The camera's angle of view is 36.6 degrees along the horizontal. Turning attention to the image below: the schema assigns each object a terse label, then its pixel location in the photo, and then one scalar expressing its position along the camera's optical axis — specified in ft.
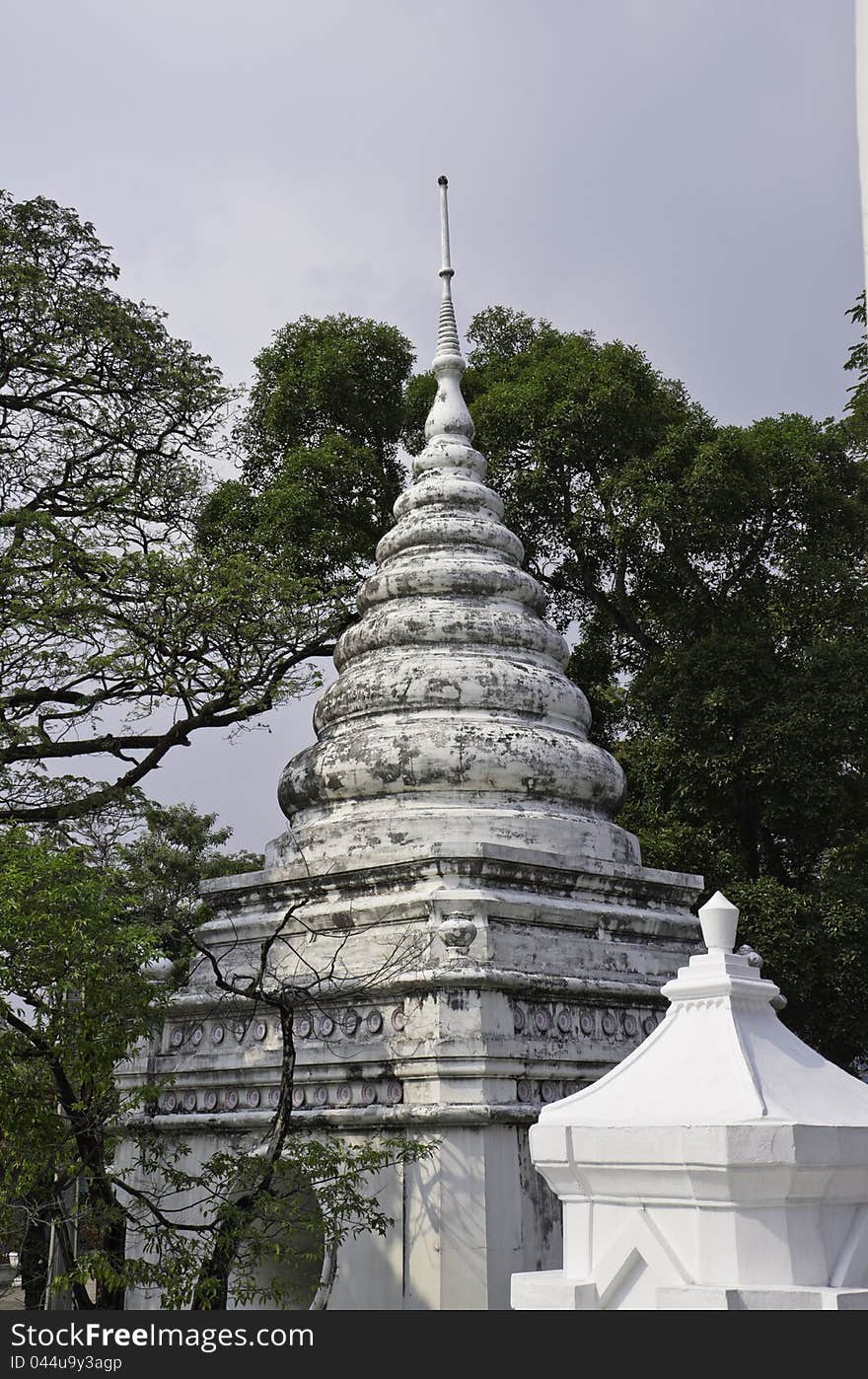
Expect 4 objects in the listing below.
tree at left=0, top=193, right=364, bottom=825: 40.73
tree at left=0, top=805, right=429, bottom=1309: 25.48
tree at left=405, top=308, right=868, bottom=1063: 54.54
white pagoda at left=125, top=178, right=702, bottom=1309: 28.50
